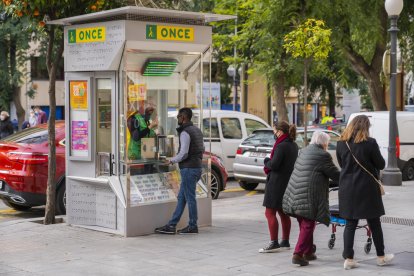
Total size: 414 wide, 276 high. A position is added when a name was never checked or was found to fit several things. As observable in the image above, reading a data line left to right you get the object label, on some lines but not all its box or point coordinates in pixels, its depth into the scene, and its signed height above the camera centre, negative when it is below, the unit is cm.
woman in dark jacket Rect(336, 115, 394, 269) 768 -73
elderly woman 785 -80
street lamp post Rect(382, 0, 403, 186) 1631 +6
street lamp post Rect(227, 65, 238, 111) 3490 +193
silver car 1555 -87
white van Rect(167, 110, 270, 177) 1738 -39
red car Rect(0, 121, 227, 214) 1201 -90
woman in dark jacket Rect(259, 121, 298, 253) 855 -66
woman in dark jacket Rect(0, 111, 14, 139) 2228 -28
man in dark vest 980 -65
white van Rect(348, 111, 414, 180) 1778 -46
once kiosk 979 +5
